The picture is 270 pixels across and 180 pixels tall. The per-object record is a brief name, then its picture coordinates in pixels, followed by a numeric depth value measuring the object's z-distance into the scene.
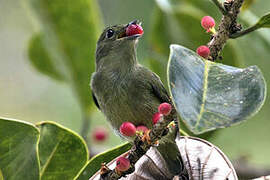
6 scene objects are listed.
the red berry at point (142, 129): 4.54
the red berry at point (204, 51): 3.71
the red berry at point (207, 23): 3.98
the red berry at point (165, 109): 3.53
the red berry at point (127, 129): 4.18
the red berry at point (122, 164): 4.20
